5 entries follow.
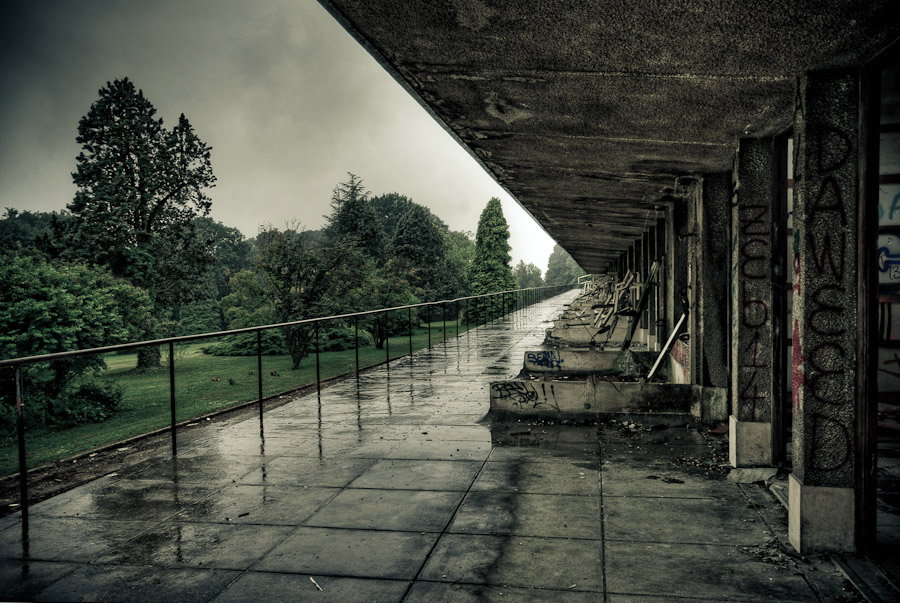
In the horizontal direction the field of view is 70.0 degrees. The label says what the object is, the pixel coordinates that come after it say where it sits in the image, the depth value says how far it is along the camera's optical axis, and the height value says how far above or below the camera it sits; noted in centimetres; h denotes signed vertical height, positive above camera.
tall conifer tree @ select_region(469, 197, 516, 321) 5072 +280
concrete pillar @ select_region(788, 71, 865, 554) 349 -13
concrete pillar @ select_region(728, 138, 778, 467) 515 -13
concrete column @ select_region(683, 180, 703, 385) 678 -3
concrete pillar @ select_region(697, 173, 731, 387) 657 +13
